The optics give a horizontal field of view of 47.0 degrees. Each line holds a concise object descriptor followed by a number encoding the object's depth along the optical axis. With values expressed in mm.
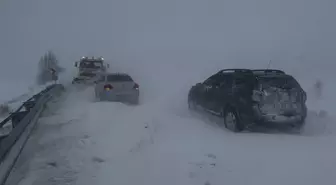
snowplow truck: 23953
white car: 15695
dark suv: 9219
